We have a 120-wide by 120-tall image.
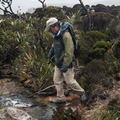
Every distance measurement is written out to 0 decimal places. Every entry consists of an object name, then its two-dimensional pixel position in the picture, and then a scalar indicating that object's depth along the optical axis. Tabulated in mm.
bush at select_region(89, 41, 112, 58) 5590
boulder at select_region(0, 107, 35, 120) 2164
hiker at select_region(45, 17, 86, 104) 3018
